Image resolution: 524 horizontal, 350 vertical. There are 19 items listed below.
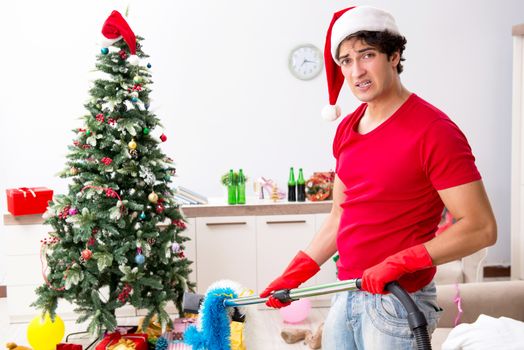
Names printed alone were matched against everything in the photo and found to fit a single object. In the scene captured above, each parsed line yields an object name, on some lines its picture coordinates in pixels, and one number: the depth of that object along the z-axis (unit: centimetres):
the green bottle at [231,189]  430
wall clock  506
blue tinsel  179
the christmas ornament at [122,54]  342
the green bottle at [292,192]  439
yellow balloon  353
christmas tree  334
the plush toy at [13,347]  324
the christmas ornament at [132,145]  334
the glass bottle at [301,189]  437
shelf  417
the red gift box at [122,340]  332
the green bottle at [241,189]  431
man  129
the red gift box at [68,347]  339
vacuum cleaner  160
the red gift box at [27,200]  400
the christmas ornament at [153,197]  340
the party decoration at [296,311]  398
